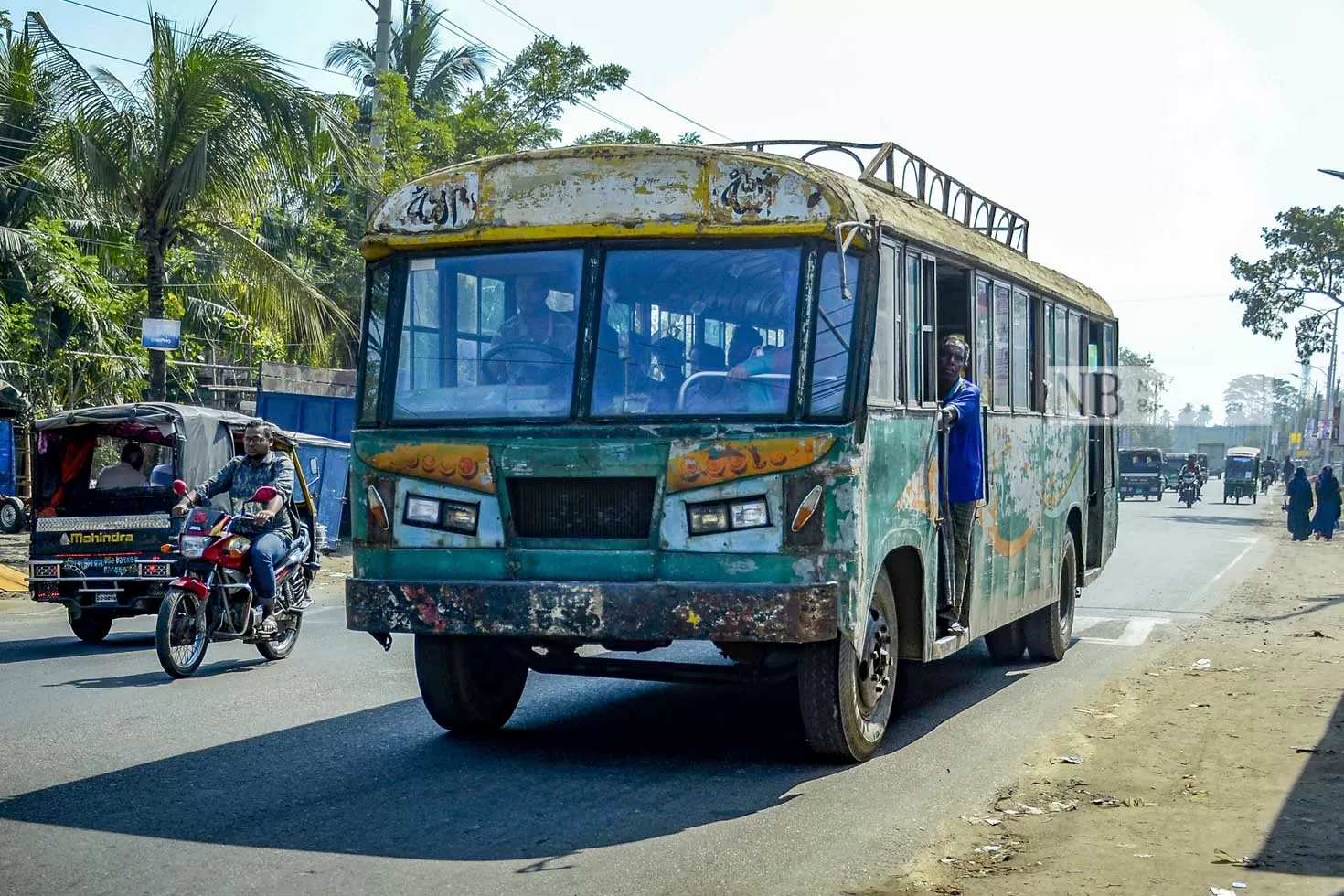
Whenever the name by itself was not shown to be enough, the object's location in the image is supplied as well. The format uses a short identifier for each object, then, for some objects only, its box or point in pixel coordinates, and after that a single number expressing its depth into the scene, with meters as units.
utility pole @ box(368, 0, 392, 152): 27.47
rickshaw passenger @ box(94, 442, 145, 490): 13.84
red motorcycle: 10.87
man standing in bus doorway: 9.00
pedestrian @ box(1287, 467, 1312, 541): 36.38
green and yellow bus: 7.24
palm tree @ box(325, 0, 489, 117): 44.06
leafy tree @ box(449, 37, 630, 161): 30.89
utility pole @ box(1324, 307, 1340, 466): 72.51
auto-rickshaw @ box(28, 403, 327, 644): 13.12
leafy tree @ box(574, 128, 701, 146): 34.56
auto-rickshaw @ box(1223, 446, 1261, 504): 66.12
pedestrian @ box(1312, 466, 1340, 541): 36.16
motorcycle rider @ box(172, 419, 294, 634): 11.29
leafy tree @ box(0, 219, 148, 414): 23.70
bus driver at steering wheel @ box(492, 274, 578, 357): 7.66
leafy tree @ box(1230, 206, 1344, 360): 47.38
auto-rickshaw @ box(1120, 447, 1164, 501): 64.62
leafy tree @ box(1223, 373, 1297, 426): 169.80
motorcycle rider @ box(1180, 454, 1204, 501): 56.97
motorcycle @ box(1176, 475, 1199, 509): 56.56
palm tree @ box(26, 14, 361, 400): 20.00
